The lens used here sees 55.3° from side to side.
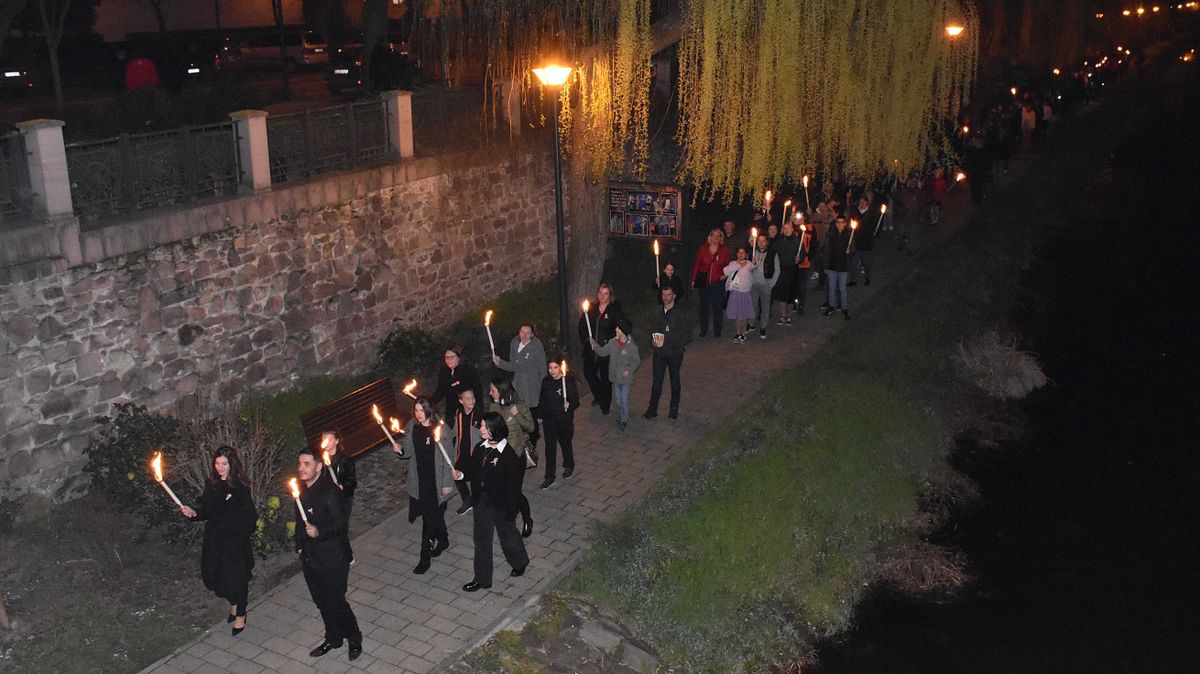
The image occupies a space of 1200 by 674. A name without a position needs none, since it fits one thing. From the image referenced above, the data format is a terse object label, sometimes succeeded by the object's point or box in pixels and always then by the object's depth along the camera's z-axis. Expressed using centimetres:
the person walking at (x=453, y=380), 1152
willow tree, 1403
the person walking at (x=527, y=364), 1217
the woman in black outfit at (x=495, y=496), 955
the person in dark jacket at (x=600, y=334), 1335
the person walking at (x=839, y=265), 1742
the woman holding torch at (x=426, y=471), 988
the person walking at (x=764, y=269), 1636
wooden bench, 1138
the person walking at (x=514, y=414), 1010
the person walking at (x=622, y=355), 1293
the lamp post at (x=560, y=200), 1319
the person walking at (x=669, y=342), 1348
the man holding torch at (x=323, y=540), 859
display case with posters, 1659
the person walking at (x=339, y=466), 940
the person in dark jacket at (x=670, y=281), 1454
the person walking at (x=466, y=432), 999
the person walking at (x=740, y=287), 1603
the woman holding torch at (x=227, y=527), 880
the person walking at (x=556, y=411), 1154
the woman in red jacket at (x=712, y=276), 1630
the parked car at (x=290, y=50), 3469
